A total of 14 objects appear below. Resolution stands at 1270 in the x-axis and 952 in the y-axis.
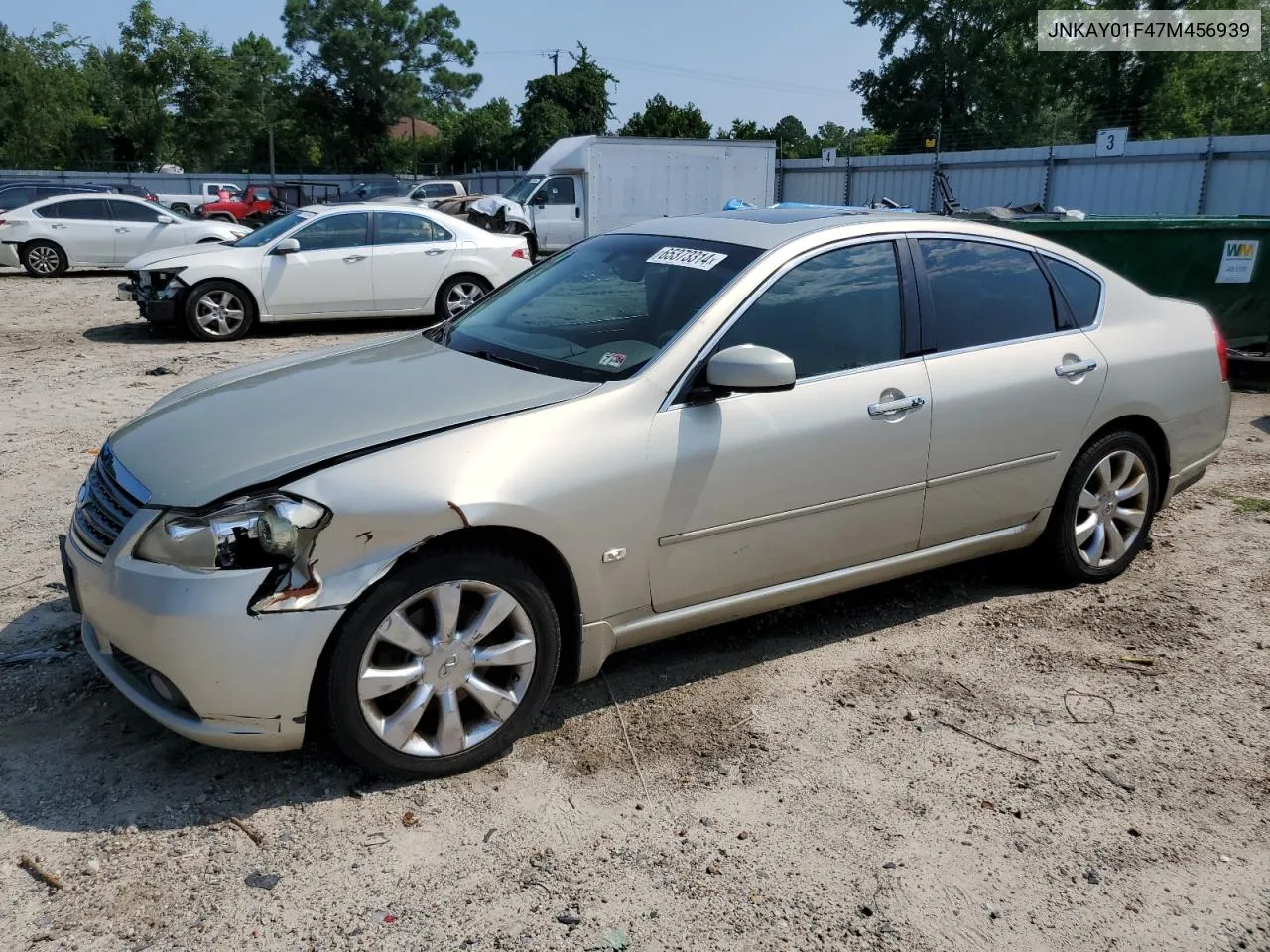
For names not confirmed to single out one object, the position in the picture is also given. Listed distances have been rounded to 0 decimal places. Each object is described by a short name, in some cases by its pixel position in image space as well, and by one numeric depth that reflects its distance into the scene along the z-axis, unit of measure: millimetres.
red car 33250
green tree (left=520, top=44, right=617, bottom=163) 61000
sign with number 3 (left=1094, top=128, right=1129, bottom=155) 19484
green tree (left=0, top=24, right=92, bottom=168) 55625
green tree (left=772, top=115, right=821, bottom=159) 72062
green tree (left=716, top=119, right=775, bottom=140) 58094
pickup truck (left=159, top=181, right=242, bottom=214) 35906
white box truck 20547
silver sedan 2961
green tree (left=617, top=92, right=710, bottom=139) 56812
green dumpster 9312
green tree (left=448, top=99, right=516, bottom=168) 61375
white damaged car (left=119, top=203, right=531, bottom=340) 11219
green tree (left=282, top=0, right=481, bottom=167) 64688
